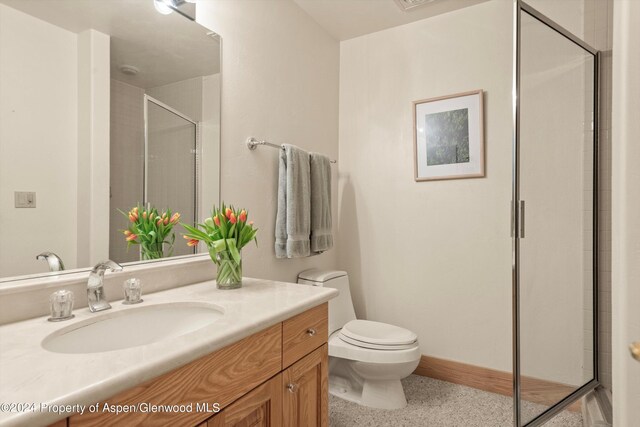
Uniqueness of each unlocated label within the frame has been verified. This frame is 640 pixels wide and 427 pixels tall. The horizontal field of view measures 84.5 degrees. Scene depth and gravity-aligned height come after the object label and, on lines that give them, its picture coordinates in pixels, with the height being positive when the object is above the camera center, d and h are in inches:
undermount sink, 35.6 -13.0
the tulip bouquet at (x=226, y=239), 52.8 -4.1
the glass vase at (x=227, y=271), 52.8 -8.8
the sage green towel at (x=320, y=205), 84.0 +1.9
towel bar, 72.6 +14.6
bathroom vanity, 23.4 -12.6
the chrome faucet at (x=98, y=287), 40.6 -8.5
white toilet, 71.3 -29.2
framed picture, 85.6 +19.2
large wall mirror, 39.4 +11.3
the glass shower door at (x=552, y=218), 63.9 -1.0
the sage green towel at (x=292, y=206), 76.4 +1.5
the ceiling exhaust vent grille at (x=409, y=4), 84.1 +50.7
